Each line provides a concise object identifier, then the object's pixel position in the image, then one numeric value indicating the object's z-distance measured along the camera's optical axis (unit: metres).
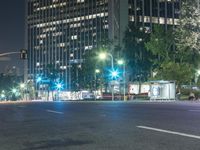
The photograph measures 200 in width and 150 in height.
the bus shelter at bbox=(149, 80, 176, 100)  63.66
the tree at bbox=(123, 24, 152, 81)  95.56
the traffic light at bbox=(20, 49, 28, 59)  61.62
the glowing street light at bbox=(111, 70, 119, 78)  82.28
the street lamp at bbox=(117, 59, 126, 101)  88.64
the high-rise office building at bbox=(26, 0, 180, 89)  148.38
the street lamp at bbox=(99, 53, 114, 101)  89.75
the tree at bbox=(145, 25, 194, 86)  81.62
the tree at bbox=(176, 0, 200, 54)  55.97
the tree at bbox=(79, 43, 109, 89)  97.31
